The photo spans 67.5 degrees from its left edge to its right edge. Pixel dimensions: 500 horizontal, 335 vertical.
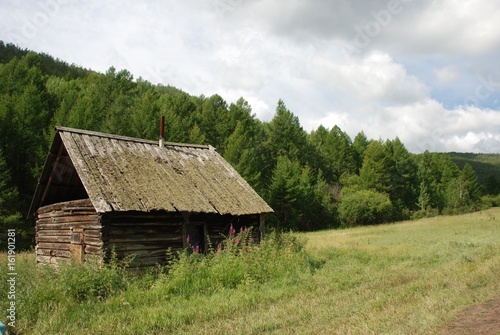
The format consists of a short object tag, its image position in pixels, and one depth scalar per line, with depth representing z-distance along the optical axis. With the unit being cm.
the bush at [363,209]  4731
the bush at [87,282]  835
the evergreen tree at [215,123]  4872
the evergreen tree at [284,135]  5356
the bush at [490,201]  6522
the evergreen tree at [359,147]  6630
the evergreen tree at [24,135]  3098
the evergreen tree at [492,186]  8001
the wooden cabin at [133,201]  1150
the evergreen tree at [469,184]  6562
